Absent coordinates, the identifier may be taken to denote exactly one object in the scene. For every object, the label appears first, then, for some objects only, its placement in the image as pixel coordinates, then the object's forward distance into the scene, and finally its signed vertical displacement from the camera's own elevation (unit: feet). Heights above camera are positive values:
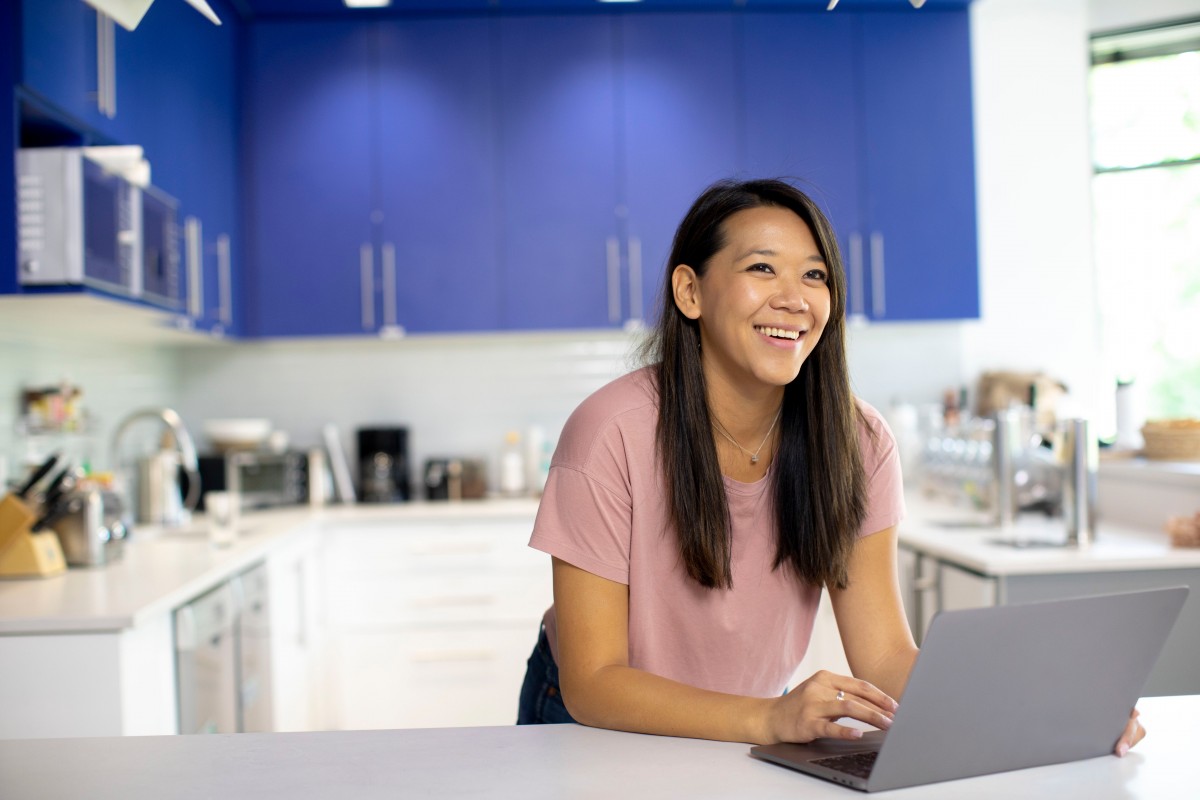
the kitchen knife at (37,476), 8.33 -0.25
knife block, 7.91 -0.75
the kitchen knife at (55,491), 8.19 -0.36
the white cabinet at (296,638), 10.62 -2.08
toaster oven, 12.92 -0.47
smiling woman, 4.55 -0.26
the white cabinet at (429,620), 12.42 -2.13
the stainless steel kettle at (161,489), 11.73 -0.54
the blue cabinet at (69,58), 7.74 +2.87
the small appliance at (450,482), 13.98 -0.65
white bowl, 13.70 +0.05
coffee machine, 13.76 -0.40
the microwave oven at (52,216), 7.84 +1.62
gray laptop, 3.07 -0.81
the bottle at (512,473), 14.11 -0.56
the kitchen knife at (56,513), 8.16 -0.53
